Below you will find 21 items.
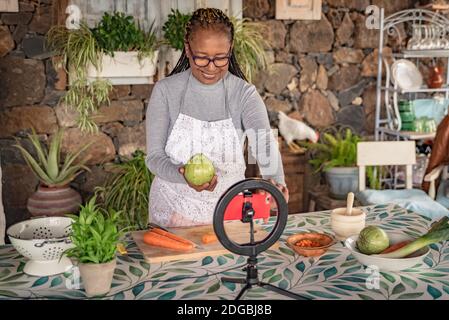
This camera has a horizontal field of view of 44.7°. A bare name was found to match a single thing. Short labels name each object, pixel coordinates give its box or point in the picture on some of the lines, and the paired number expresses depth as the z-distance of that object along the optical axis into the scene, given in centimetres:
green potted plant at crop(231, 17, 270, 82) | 376
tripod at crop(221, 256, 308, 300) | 147
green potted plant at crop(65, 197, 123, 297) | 142
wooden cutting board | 170
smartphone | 181
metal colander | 153
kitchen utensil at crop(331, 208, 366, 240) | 189
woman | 199
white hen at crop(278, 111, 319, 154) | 423
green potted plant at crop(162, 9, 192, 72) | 362
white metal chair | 320
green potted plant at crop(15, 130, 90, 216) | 341
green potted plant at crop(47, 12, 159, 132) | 348
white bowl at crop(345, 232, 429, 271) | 160
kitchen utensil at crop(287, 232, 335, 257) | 172
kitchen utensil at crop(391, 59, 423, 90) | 441
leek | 163
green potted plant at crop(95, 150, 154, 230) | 365
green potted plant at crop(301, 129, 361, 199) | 401
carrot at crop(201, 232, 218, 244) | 179
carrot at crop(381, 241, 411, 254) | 172
